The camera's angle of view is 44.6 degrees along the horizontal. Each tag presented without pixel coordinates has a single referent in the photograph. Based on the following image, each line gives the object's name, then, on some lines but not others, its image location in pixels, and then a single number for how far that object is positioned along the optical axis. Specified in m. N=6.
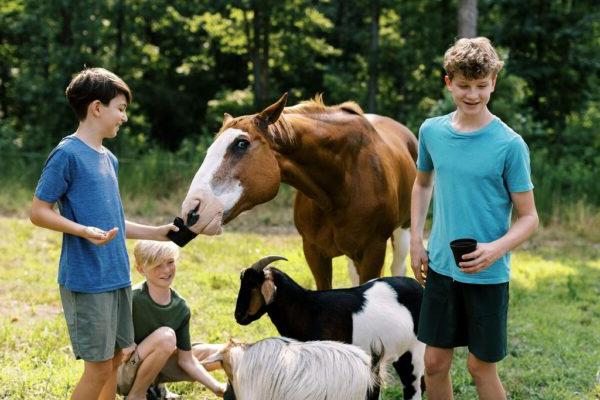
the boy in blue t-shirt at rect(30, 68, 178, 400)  3.07
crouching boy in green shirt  3.87
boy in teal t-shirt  2.97
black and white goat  3.58
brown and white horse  3.70
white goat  2.83
